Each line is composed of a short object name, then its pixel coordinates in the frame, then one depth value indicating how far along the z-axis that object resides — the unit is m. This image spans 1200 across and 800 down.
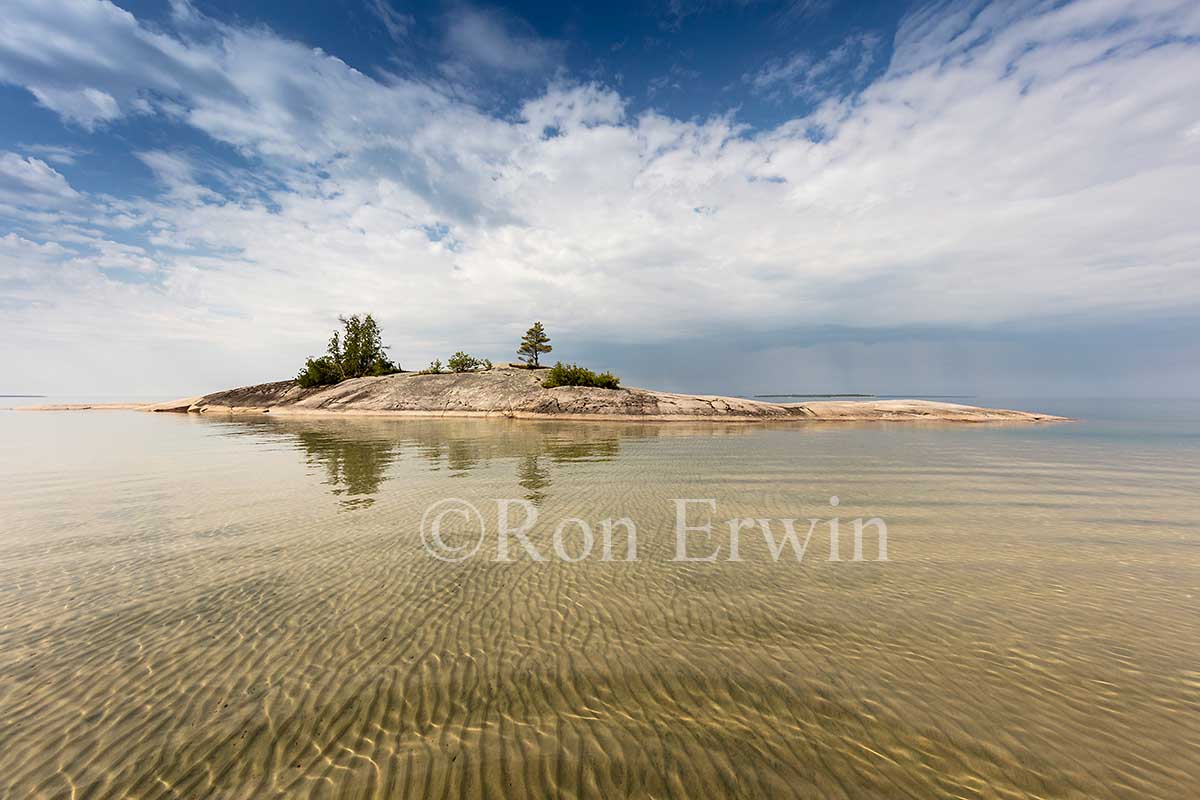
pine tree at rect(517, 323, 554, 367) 56.03
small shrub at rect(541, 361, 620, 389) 41.84
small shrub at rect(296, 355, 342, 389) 52.75
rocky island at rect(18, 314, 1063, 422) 36.97
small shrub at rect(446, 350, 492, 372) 53.28
